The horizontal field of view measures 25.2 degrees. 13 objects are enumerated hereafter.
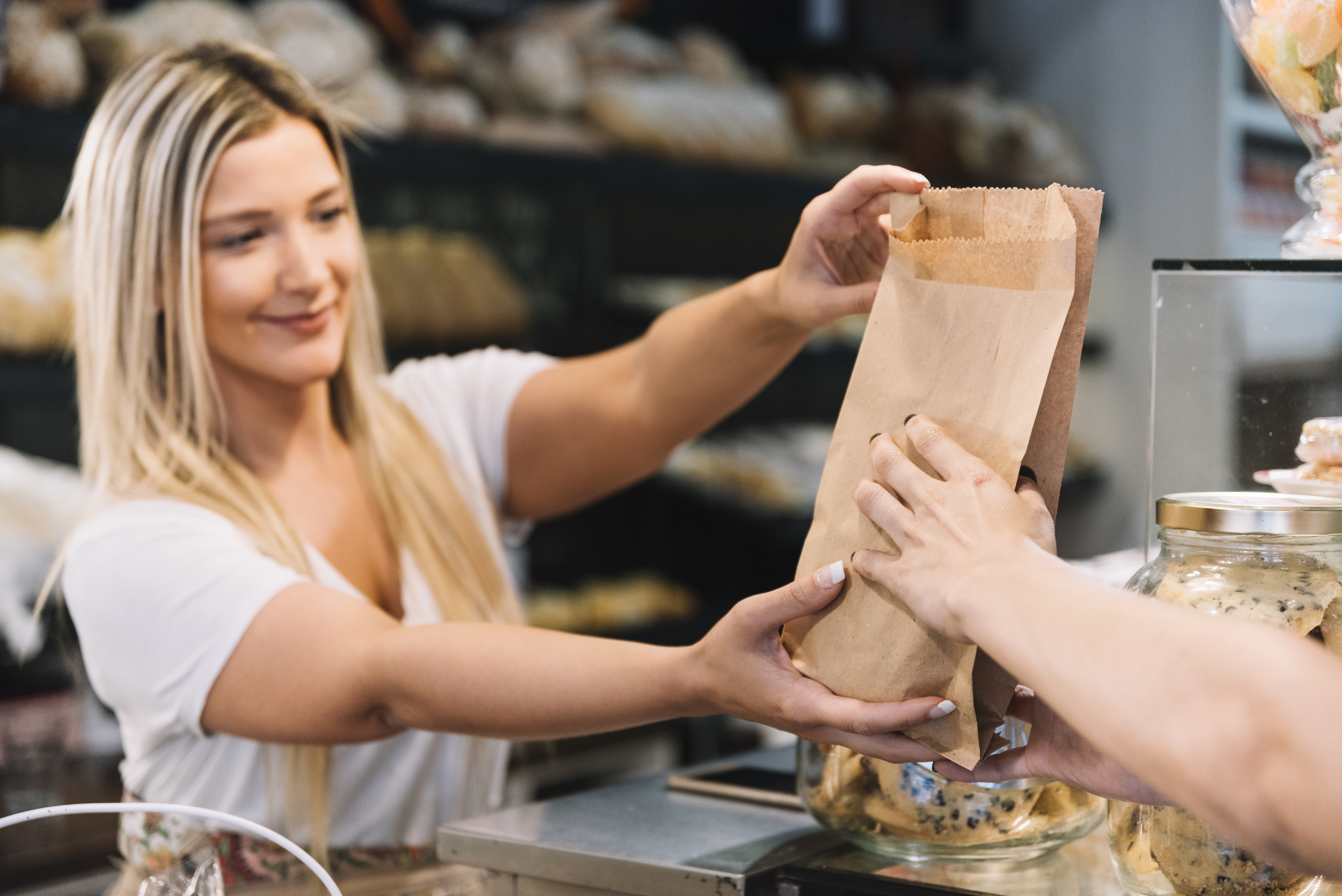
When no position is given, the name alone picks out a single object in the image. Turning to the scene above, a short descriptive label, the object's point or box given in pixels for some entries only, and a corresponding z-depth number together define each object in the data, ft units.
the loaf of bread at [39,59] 10.56
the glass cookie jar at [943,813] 6.12
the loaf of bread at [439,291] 13.73
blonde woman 6.83
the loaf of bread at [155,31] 11.29
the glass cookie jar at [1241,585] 5.69
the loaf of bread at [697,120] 15.40
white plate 6.05
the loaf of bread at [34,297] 10.92
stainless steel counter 6.14
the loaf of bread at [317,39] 12.73
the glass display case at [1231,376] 6.26
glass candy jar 5.91
